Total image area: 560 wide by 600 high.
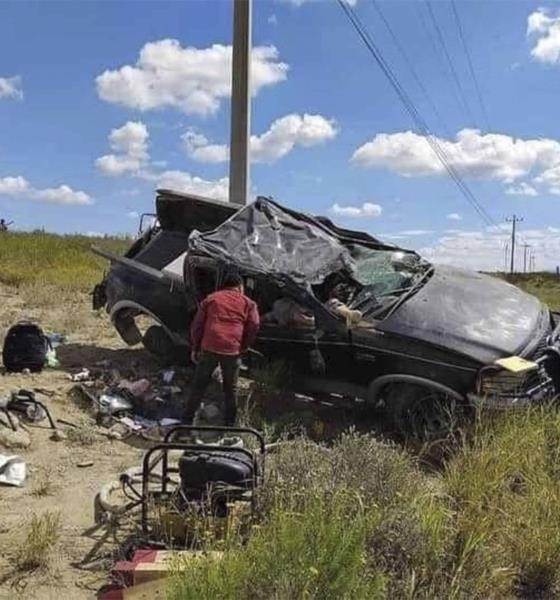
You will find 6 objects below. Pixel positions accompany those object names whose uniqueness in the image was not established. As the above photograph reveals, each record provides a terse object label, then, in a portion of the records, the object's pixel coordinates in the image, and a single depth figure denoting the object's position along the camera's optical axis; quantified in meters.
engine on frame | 4.35
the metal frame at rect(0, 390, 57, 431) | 7.40
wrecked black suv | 6.70
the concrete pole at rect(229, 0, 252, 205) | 13.41
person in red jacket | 7.46
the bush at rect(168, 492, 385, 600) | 3.19
